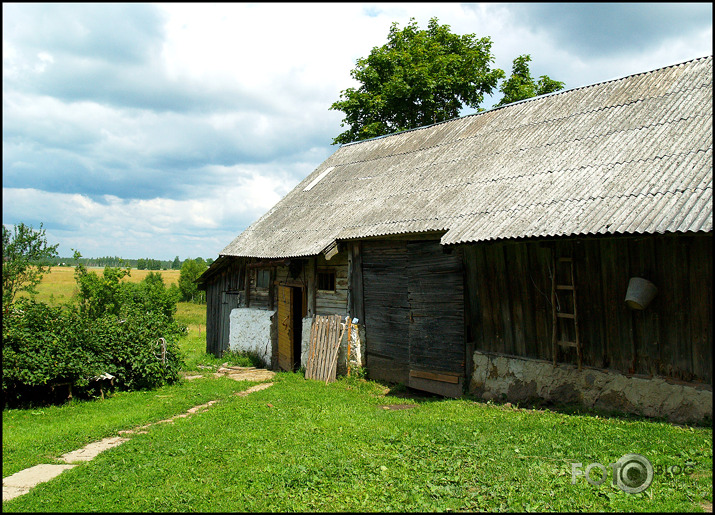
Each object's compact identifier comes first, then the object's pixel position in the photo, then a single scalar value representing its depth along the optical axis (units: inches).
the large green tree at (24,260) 933.2
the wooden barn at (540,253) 248.5
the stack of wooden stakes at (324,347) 423.4
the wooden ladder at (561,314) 282.2
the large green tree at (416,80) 796.5
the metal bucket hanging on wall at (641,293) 247.3
